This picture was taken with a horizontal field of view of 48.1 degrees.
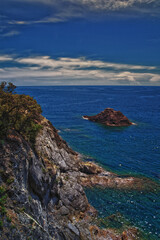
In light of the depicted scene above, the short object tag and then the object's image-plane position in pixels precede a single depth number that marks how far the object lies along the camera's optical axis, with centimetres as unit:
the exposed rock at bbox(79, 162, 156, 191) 3812
